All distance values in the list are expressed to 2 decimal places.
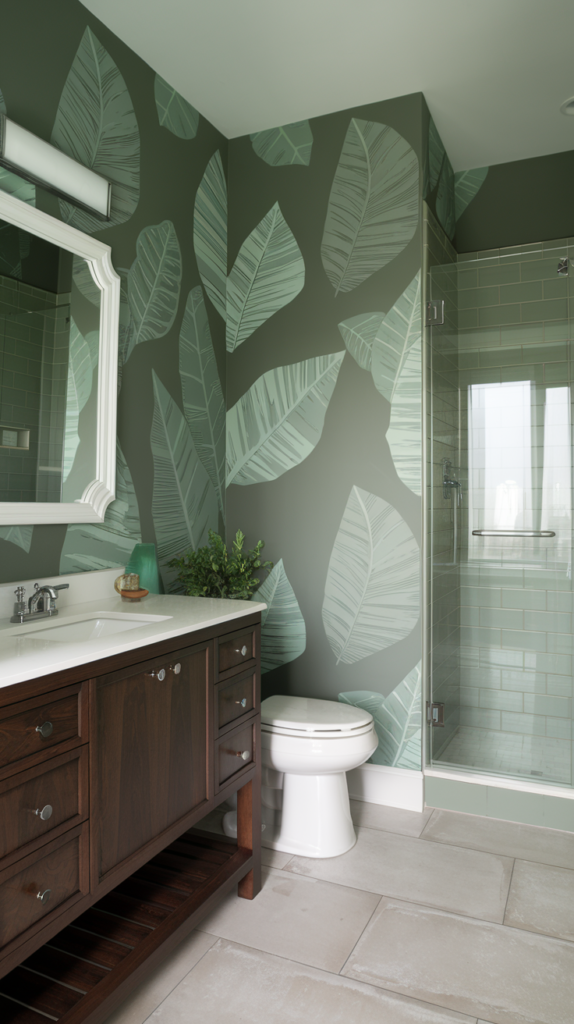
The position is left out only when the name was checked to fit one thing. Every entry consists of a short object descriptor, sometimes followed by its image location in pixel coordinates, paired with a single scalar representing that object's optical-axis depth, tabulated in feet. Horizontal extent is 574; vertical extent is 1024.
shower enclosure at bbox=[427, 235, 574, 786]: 8.69
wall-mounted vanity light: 6.00
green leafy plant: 8.52
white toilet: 7.28
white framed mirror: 6.02
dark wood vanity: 3.95
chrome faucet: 5.87
